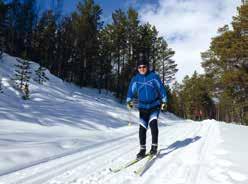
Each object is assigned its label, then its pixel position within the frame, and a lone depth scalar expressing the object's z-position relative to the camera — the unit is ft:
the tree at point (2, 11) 59.16
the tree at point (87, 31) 87.44
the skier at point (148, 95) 14.33
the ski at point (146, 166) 10.21
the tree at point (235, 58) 50.85
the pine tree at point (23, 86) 43.92
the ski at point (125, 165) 10.64
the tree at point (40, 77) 58.77
